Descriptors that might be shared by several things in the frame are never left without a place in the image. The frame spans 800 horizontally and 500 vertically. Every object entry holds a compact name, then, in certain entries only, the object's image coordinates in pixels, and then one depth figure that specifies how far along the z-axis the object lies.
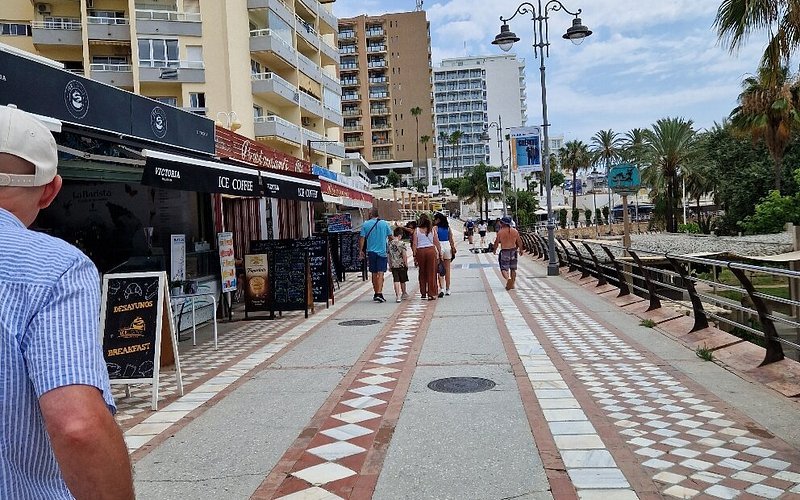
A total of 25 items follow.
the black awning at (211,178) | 7.41
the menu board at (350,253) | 20.52
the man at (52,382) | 1.35
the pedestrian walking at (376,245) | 14.63
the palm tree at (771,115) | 31.78
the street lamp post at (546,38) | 20.17
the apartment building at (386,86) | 104.06
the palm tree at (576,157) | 105.14
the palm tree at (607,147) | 94.06
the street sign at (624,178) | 17.86
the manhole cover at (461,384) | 6.63
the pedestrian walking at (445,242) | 15.24
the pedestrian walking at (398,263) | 14.58
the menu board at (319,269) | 13.05
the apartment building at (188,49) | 41.41
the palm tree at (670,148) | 53.16
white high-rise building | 186.25
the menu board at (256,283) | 11.88
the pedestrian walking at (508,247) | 16.12
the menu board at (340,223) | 20.78
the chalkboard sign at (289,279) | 11.96
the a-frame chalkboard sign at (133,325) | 6.39
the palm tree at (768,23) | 11.27
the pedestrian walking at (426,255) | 14.34
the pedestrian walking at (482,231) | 41.59
